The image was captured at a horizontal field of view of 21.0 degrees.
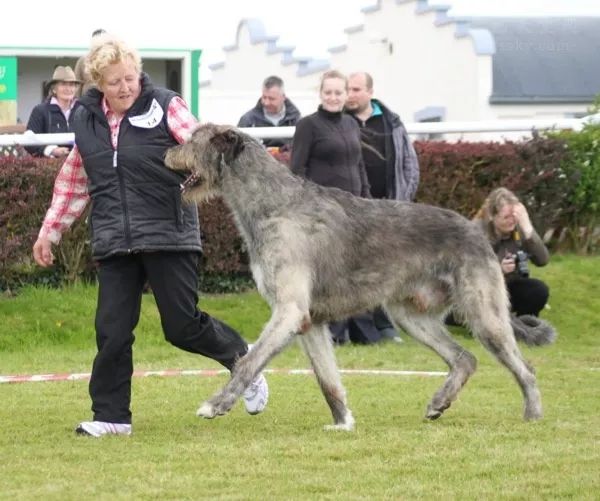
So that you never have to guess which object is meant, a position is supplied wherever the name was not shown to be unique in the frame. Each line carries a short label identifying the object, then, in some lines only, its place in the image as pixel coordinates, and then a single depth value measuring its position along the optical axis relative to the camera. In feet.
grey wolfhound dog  29.94
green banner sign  74.69
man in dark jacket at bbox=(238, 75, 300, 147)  54.80
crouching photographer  48.14
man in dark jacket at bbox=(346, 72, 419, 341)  47.03
